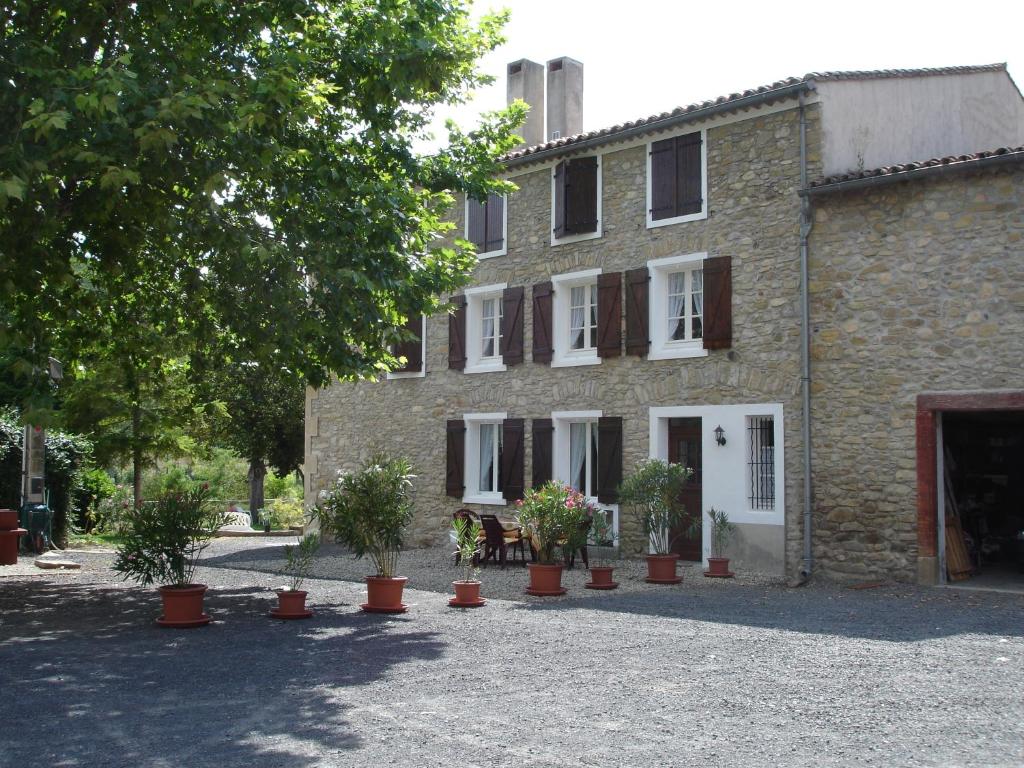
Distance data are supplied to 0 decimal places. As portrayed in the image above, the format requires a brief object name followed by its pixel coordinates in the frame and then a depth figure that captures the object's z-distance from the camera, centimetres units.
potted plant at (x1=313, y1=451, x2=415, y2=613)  1049
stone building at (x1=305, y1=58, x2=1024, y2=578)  1378
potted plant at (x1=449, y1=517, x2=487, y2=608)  1105
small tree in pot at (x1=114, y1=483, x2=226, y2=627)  955
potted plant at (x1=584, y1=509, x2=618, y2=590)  1272
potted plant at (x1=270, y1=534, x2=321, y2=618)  1015
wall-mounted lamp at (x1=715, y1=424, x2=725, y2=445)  1476
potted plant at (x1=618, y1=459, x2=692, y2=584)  1314
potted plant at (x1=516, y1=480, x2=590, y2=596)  1199
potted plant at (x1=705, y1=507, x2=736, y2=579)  1388
